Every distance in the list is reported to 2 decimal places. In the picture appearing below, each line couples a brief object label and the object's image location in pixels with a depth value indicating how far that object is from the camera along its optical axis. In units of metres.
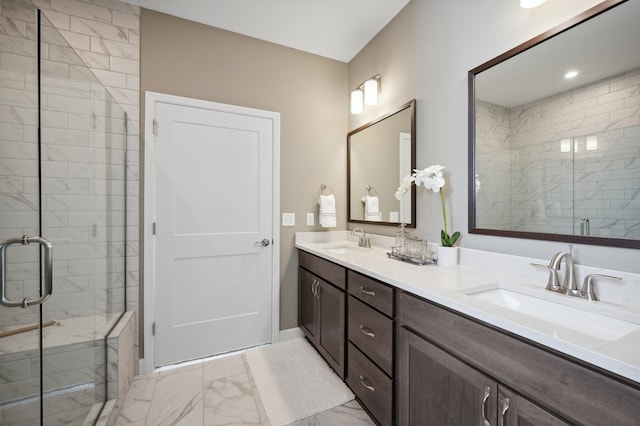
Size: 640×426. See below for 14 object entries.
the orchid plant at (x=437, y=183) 1.58
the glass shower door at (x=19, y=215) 1.11
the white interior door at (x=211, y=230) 2.07
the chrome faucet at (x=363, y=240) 2.34
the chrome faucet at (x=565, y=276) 1.09
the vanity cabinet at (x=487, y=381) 0.66
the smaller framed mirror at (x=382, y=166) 1.99
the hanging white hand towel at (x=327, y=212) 2.49
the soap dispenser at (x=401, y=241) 1.83
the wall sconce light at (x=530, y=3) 1.22
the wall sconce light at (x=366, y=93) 2.29
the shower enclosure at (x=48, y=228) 1.13
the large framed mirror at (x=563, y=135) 0.98
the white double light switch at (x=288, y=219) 2.47
